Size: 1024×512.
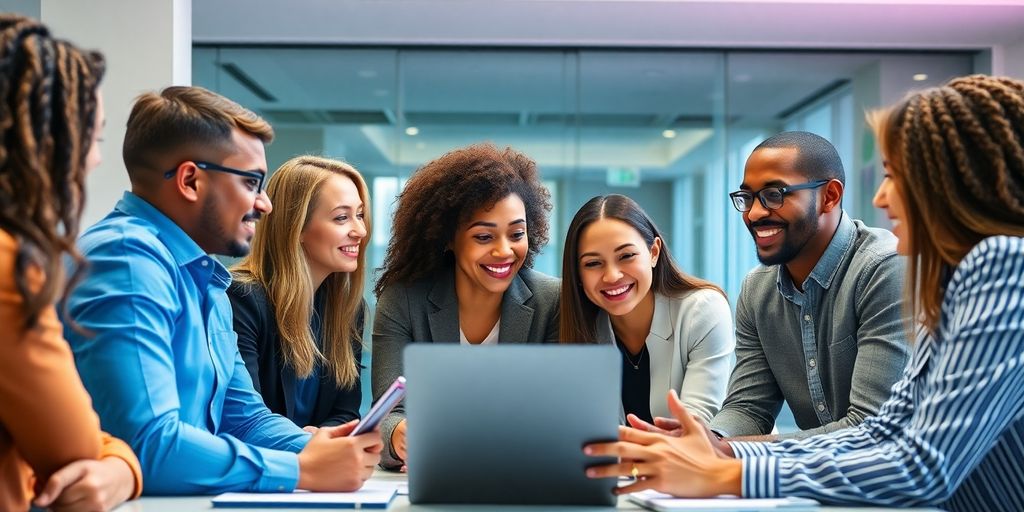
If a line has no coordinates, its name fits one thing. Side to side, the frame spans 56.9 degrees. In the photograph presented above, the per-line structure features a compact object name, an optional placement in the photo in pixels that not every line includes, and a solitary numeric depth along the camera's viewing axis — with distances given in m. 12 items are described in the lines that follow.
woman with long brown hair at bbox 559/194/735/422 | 3.05
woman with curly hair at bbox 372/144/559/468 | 3.11
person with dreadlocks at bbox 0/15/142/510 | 1.33
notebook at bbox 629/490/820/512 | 1.68
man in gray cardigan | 2.78
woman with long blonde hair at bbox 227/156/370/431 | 3.03
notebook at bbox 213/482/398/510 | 1.73
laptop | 1.65
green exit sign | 6.82
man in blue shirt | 1.78
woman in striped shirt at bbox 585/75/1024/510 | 1.67
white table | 1.69
